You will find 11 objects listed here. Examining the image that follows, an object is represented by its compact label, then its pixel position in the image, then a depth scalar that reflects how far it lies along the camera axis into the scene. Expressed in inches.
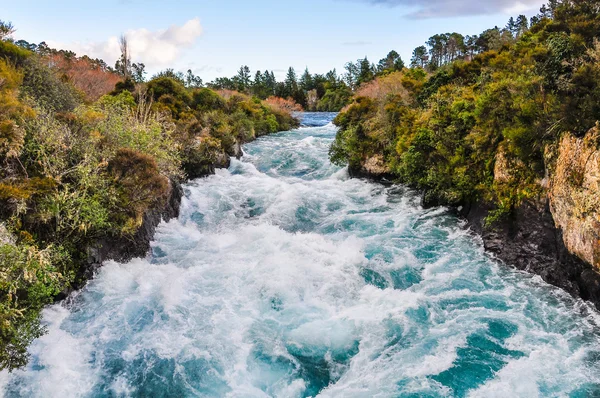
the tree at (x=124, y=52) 1881.2
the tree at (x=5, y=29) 582.6
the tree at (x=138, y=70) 2630.4
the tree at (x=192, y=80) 3217.0
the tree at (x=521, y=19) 2251.2
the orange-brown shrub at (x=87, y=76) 1250.6
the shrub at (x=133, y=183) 461.4
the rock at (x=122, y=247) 418.0
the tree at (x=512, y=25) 2742.9
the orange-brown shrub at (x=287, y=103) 2273.6
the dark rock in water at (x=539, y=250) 372.2
